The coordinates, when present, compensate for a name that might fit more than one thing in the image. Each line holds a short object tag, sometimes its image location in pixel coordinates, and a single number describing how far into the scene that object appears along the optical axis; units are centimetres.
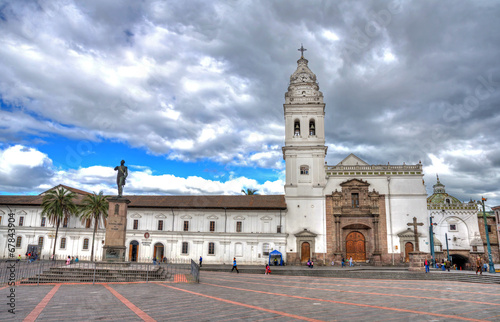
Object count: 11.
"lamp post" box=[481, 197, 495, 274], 2711
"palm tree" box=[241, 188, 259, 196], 6491
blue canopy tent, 4093
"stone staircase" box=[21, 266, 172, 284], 1939
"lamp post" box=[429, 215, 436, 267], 3662
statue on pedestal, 2368
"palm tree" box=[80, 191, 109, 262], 4294
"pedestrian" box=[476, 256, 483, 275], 2587
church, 4219
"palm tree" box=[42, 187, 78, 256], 4306
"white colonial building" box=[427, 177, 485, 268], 4712
